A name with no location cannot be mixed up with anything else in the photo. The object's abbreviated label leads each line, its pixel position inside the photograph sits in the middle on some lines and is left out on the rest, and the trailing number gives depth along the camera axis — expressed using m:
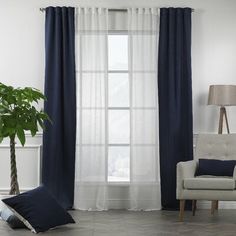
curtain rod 6.61
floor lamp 6.14
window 6.66
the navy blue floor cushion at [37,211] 4.85
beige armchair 5.36
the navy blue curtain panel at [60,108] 6.42
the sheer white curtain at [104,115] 6.48
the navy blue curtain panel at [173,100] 6.43
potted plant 5.13
